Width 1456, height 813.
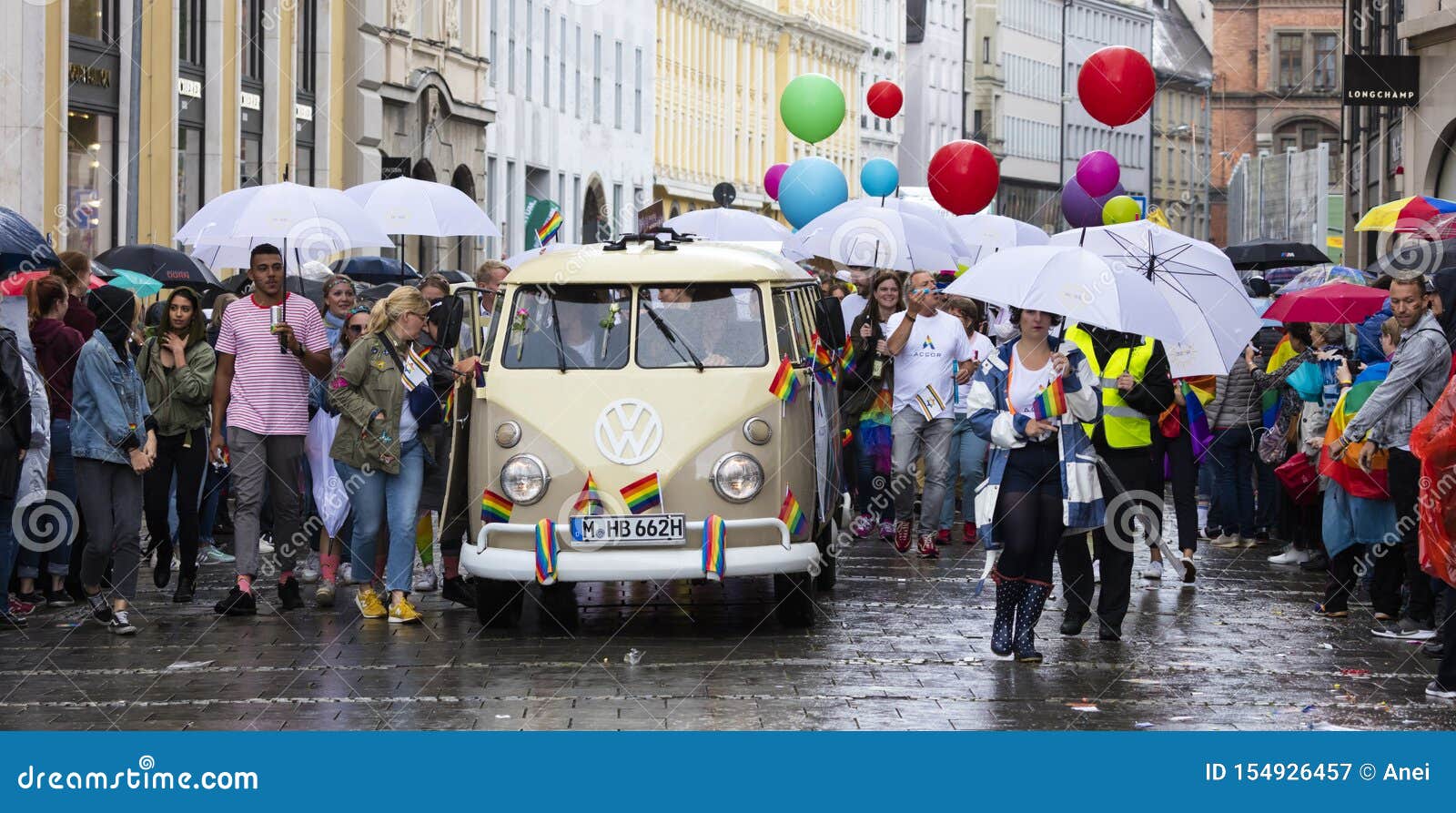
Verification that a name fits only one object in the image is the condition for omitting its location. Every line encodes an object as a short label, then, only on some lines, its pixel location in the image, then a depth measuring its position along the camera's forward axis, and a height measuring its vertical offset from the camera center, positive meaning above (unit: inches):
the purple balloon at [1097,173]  1092.5 +87.2
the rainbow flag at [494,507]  507.5 -30.8
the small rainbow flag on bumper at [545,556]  498.3 -40.2
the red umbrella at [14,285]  518.6 +14.9
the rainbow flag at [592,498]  500.4 -28.2
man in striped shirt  540.4 -8.1
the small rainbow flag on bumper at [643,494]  499.2 -27.3
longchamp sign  1238.9 +147.8
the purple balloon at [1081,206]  1243.8 +83.2
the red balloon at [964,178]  946.1 +73.6
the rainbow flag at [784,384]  514.0 -4.4
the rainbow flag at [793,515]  511.2 -32.0
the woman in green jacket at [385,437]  530.6 -17.1
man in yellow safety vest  516.4 -19.9
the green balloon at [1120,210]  1261.1 +81.6
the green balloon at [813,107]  1086.4 +115.1
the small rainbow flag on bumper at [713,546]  498.6 -37.7
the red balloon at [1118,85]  838.5 +97.8
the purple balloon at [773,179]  1332.4 +104.4
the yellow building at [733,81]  2849.4 +364.2
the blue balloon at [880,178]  1192.8 +93.0
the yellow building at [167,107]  1006.4 +122.0
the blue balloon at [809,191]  1147.3 +82.3
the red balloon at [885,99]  1123.9 +123.3
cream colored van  500.1 -14.0
